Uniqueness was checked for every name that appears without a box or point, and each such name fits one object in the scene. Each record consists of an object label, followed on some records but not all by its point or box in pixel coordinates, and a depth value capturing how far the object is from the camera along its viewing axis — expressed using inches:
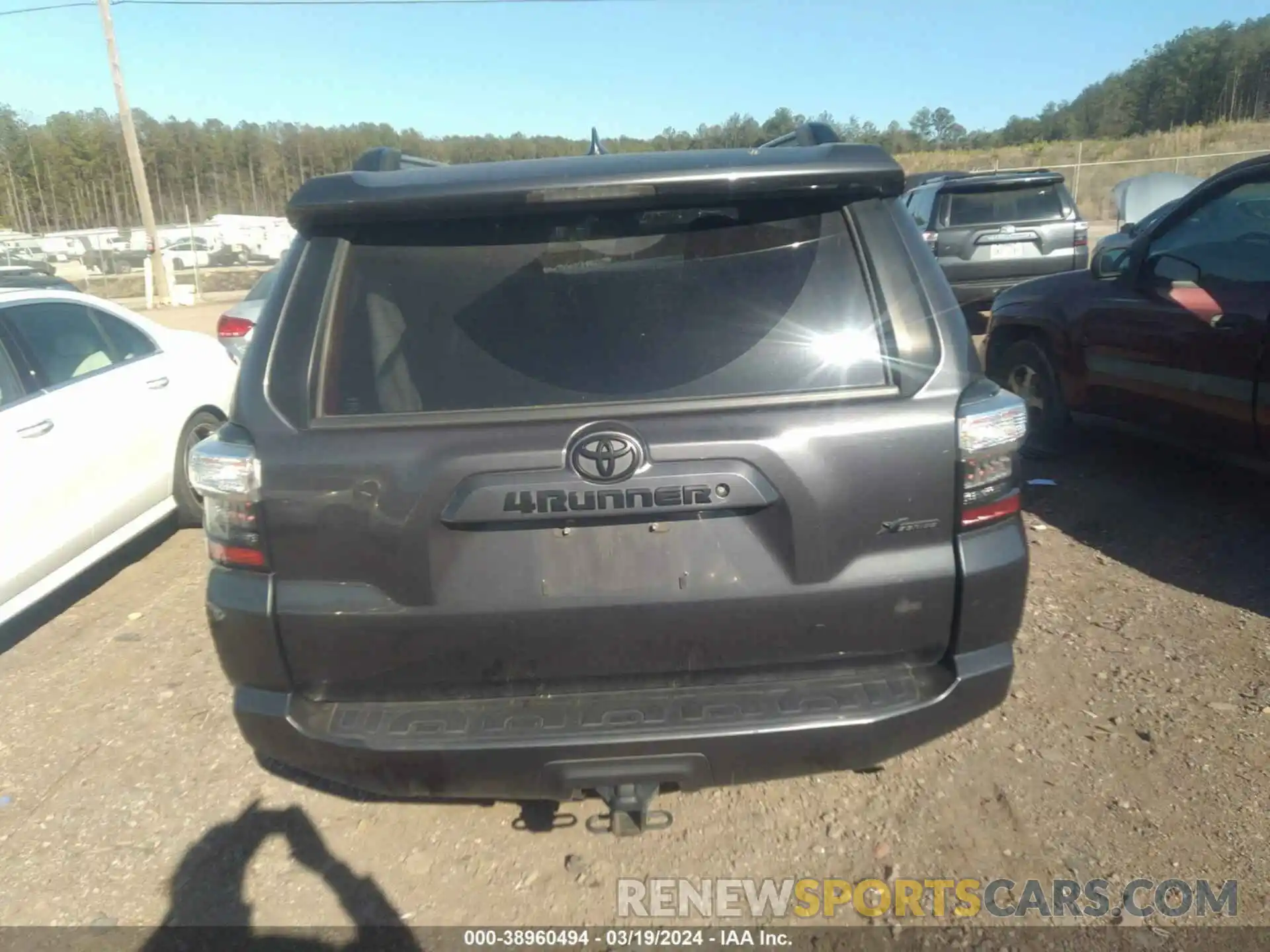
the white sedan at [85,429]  165.2
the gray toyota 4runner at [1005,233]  428.1
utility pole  944.3
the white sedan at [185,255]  1471.5
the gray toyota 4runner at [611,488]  81.6
